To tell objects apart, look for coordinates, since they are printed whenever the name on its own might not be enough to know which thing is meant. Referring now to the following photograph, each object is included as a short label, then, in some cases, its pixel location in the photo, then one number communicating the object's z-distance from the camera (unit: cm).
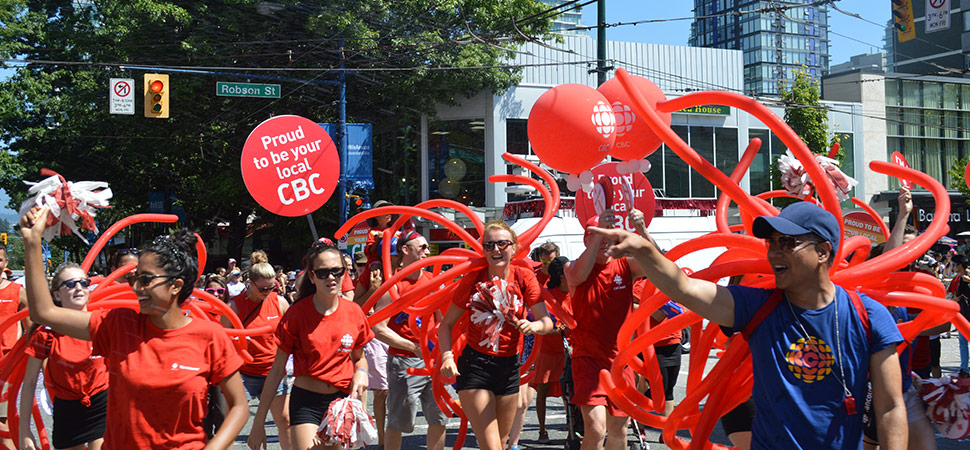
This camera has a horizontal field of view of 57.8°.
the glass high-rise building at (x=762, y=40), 14100
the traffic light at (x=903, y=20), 3133
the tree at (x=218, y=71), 2481
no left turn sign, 1812
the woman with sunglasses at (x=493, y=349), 559
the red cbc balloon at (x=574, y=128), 571
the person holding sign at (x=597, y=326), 558
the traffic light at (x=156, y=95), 1700
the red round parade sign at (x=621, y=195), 553
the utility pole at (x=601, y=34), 1630
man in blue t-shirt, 302
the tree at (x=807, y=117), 2912
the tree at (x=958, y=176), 3565
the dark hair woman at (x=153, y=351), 343
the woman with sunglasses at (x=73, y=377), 520
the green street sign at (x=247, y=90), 1747
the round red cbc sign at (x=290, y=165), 736
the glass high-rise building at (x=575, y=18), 17898
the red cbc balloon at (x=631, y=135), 588
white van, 2000
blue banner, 2075
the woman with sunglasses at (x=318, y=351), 507
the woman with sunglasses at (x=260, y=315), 718
